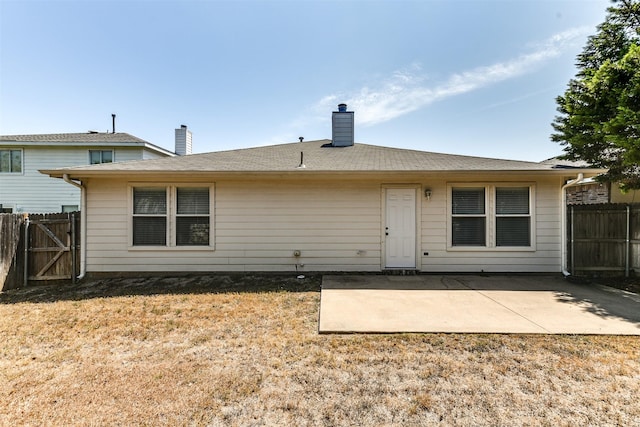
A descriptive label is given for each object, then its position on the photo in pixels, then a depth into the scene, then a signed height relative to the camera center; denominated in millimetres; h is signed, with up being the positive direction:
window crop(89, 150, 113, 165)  13312 +2696
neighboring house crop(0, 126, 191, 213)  12914 +2313
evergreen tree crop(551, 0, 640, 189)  6242 +2834
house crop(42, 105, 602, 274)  6754 -168
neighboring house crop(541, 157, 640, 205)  9703 +854
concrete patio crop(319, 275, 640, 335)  3803 -1425
